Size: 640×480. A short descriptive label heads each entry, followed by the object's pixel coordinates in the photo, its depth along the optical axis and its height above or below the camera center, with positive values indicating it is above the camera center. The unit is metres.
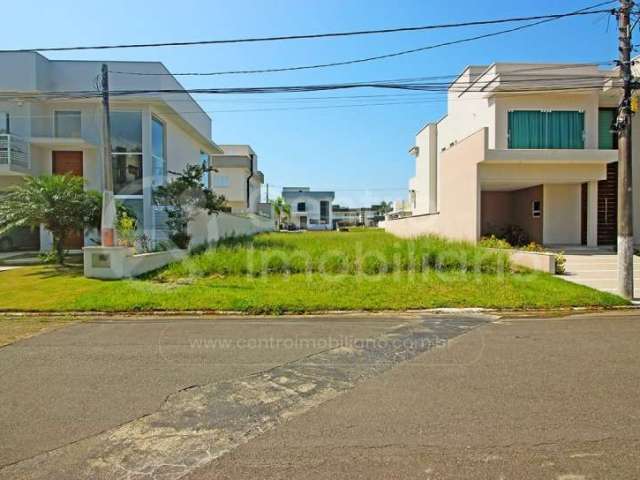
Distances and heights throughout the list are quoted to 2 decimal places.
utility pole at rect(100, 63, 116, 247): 11.20 +1.38
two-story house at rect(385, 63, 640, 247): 15.56 +3.09
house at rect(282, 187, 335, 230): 78.12 +5.75
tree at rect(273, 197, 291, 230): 63.88 +4.33
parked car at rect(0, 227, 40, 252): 17.31 -0.20
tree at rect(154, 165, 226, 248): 14.66 +1.32
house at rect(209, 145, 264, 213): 38.94 +5.54
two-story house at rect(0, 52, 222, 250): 15.87 +4.61
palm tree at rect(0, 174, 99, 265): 11.72 +0.85
